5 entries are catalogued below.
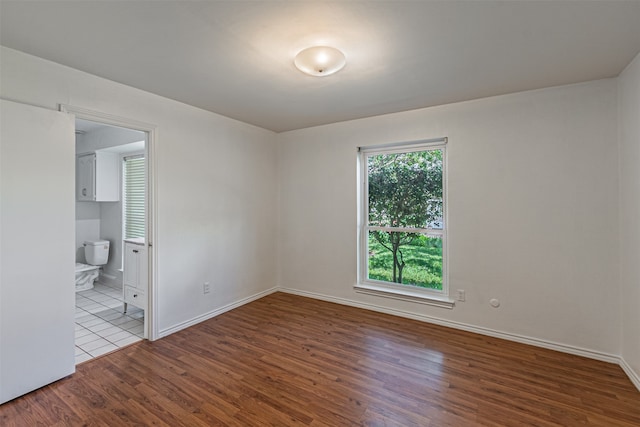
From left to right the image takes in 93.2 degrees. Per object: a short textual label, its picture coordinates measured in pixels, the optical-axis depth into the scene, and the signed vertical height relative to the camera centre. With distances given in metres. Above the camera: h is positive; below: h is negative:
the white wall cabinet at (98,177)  4.63 +0.54
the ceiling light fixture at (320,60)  2.07 +1.08
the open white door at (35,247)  2.08 -0.26
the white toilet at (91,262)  4.73 -0.81
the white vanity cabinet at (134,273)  3.41 -0.71
